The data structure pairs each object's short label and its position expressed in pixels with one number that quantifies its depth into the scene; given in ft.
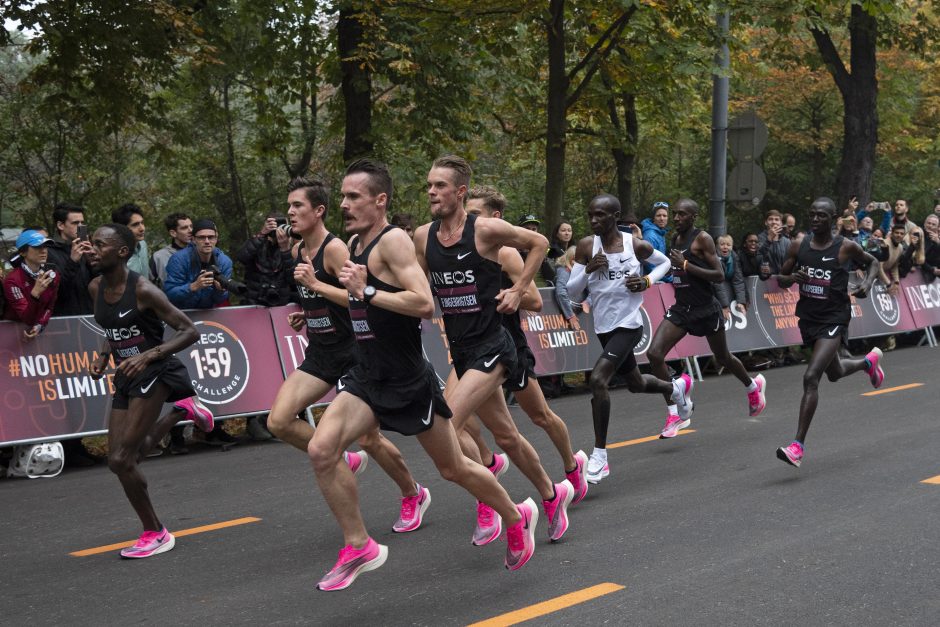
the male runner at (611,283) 29.12
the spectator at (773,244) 56.54
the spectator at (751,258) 56.39
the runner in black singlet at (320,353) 22.67
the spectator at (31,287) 33.40
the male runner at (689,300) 33.55
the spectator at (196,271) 37.76
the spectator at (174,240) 39.01
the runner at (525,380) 23.68
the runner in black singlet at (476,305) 21.57
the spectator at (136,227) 37.24
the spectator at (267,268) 40.06
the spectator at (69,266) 35.12
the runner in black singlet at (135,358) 22.88
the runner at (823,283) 30.50
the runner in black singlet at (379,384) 18.15
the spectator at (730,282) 52.75
